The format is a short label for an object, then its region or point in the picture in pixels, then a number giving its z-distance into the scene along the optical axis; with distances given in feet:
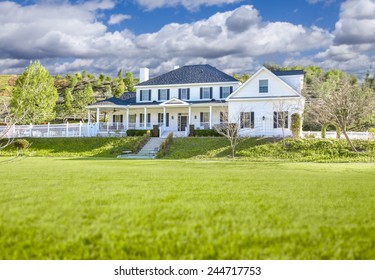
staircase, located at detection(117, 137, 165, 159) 89.20
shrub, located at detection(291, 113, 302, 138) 95.55
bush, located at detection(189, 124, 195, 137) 109.60
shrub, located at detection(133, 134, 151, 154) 95.36
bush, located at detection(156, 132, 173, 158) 87.24
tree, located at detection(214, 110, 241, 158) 88.04
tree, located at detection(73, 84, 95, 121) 221.66
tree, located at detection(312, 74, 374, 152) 84.23
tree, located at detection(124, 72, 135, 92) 273.89
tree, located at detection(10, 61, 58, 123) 142.41
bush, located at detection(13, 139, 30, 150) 101.91
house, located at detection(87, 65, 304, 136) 105.40
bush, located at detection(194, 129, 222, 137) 106.01
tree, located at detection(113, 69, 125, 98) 237.45
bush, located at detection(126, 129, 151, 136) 112.16
